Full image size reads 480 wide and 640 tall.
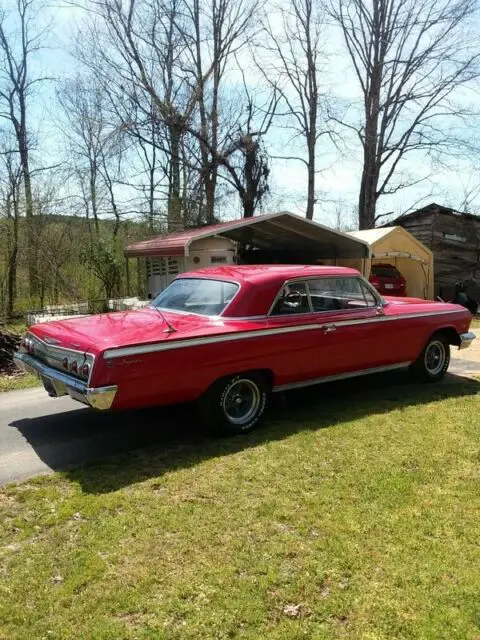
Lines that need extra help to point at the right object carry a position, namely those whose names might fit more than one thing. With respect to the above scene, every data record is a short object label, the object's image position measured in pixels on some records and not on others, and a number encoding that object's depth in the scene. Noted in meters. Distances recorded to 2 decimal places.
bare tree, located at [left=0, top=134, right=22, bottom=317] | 15.12
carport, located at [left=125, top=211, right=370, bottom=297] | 13.24
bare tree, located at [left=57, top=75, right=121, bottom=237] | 21.42
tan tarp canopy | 16.77
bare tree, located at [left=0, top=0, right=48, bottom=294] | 20.81
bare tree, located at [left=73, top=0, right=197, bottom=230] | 21.59
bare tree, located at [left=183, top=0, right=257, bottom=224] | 22.38
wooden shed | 20.91
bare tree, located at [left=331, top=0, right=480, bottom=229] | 25.05
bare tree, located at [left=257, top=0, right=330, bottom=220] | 25.11
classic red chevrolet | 4.57
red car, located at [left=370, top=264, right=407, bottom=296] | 17.80
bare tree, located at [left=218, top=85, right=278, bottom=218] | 22.25
